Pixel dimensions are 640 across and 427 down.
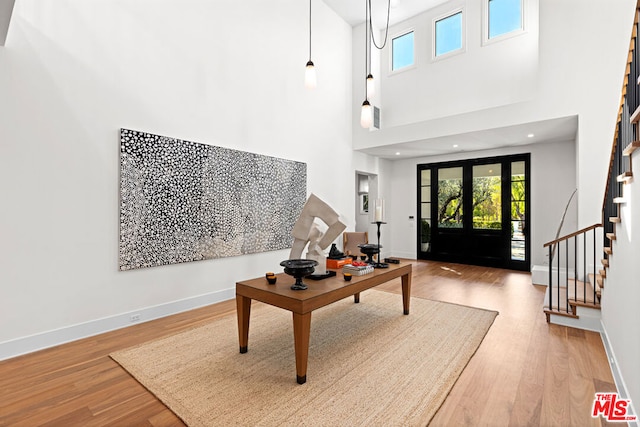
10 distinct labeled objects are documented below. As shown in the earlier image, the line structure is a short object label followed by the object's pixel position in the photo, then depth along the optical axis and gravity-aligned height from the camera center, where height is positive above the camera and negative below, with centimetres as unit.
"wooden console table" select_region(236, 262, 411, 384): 207 -65
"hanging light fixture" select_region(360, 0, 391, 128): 603 +373
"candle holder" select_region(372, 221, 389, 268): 324 -58
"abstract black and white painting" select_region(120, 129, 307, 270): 322 +12
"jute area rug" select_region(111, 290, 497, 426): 179 -119
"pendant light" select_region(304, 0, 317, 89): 350 +157
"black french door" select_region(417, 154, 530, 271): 612 +1
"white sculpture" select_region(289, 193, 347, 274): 275 -19
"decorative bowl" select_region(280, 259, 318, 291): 231 -45
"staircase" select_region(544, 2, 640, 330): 205 -17
